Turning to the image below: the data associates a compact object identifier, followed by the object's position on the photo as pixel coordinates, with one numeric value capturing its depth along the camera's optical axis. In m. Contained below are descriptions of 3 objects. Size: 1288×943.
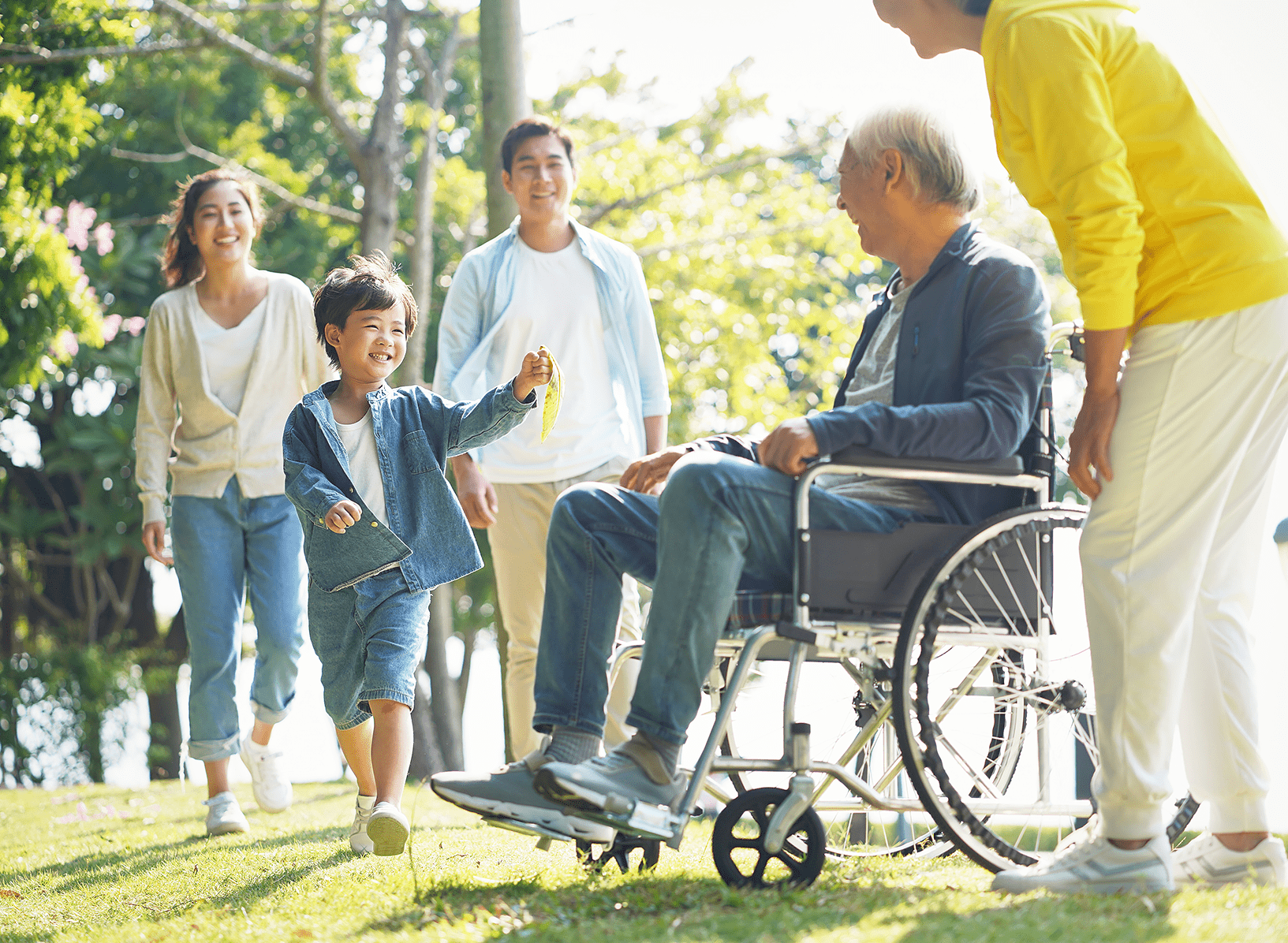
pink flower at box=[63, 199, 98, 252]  8.17
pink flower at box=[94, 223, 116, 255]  9.31
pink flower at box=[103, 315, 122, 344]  8.20
